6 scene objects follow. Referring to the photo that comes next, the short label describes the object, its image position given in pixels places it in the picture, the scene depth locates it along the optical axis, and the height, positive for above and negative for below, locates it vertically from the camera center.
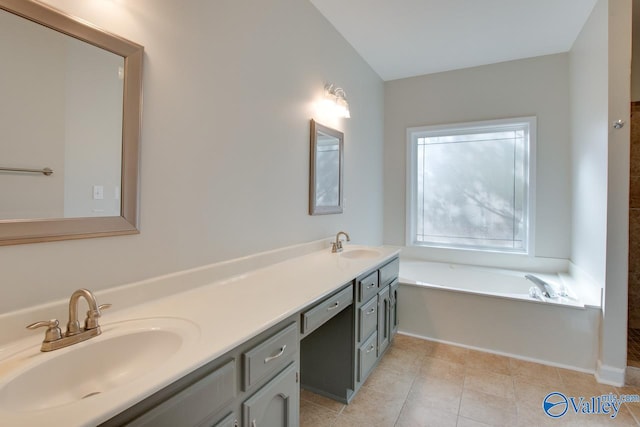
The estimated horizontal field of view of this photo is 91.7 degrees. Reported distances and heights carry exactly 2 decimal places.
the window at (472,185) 3.24 +0.33
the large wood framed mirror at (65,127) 0.87 +0.27
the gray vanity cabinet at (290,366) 0.77 -0.55
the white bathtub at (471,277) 2.89 -0.62
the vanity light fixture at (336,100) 2.44 +0.91
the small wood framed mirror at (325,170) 2.28 +0.34
